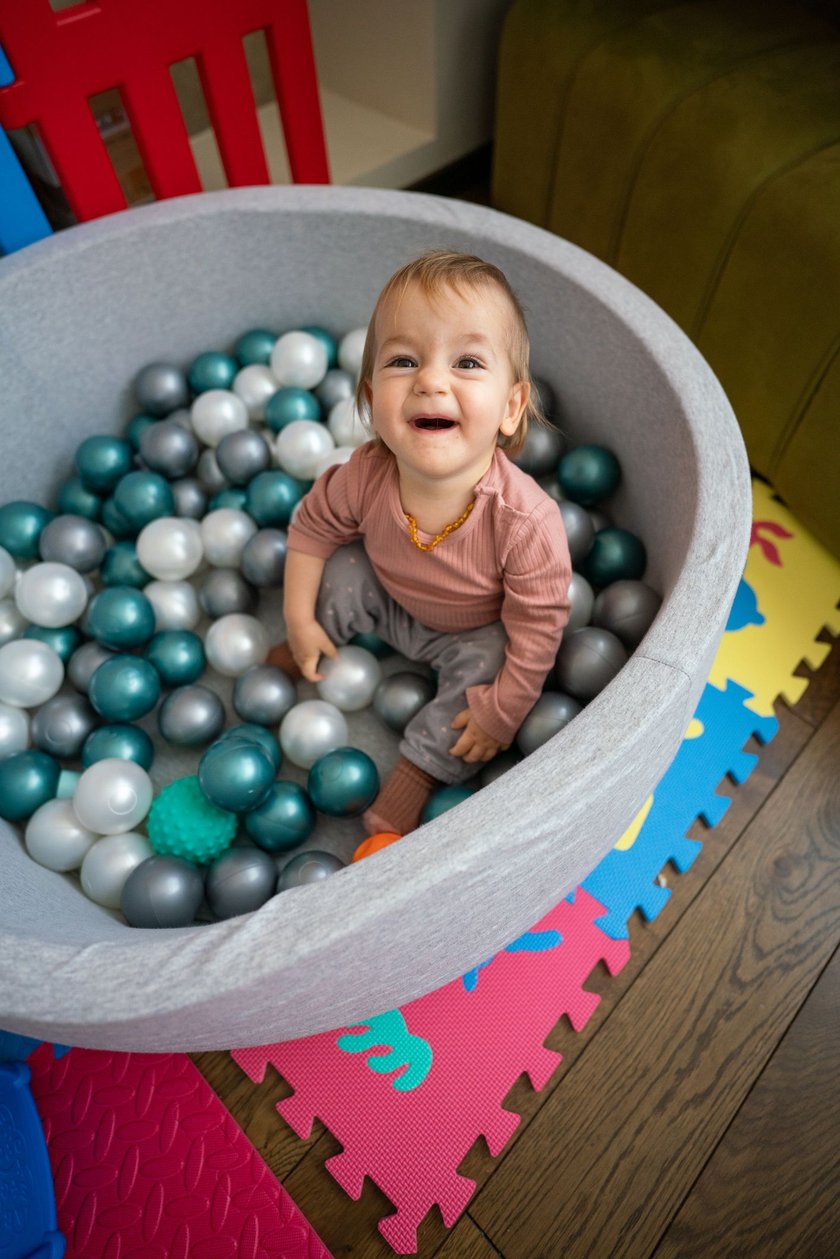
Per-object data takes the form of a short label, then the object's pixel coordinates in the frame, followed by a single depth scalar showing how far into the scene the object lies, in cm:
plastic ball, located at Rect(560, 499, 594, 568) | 109
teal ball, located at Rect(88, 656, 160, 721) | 103
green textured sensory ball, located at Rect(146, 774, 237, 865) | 96
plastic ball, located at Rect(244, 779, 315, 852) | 97
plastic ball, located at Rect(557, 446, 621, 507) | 117
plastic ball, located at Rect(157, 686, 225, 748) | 104
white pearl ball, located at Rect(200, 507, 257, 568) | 117
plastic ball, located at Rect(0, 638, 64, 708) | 105
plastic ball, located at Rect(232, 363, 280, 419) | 131
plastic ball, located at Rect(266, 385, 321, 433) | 127
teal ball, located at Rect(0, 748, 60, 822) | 99
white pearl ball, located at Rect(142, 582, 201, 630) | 115
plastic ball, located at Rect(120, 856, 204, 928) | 88
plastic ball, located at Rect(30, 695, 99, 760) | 106
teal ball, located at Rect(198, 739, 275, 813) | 92
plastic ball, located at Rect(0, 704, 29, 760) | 104
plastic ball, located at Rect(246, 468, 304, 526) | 118
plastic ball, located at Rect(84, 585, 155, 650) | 107
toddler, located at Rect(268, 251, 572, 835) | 77
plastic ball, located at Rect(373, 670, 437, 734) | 105
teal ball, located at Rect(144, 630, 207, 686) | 109
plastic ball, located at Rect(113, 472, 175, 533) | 118
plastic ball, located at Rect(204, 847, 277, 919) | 91
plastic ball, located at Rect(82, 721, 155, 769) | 102
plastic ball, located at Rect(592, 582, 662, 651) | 103
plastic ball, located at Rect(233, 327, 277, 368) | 135
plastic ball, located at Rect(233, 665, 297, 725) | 105
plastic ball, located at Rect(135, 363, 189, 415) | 129
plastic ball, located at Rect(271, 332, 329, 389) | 129
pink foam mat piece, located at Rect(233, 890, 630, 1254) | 86
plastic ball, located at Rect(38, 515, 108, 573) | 115
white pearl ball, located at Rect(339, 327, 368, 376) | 134
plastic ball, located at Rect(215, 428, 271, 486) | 123
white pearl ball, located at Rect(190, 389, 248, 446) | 126
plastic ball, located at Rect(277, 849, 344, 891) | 91
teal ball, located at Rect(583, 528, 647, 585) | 112
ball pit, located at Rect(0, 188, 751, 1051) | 63
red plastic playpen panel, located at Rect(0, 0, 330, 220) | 104
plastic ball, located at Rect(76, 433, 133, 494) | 123
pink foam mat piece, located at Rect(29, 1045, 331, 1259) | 84
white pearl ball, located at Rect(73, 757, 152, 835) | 94
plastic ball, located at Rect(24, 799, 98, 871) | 97
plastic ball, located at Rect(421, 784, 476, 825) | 94
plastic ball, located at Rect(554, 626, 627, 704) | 97
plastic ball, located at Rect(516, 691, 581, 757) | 94
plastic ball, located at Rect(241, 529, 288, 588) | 113
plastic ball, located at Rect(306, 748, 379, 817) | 97
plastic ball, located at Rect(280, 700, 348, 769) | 103
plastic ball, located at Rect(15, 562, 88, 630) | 108
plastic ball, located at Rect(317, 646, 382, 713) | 107
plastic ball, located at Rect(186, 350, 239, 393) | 131
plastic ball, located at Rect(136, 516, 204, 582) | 113
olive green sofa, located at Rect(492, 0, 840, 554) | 113
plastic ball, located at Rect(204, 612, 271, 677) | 110
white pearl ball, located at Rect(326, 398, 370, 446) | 127
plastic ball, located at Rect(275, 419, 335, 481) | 121
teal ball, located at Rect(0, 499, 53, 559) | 117
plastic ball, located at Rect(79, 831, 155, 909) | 94
